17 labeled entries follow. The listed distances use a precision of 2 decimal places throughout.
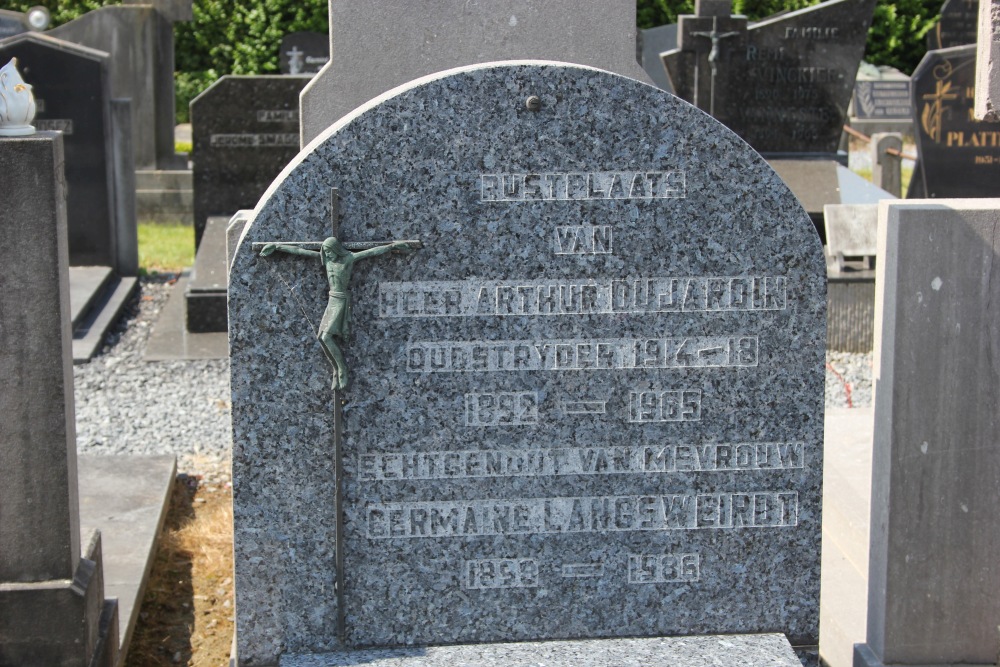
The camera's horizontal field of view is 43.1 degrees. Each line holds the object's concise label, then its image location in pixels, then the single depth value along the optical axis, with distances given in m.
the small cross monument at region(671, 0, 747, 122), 10.23
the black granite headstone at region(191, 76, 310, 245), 9.18
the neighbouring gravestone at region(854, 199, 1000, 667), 2.91
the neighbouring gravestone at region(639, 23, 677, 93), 14.72
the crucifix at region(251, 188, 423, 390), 2.71
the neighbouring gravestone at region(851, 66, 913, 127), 17.56
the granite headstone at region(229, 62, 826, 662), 2.76
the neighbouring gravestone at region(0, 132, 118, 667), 3.16
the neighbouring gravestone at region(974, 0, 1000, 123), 3.65
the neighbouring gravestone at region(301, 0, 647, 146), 3.91
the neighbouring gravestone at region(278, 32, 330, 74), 14.49
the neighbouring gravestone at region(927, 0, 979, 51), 13.97
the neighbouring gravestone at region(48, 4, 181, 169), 12.65
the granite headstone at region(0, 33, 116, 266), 9.02
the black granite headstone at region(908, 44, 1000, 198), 8.76
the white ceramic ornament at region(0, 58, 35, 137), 3.23
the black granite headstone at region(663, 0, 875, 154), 10.07
